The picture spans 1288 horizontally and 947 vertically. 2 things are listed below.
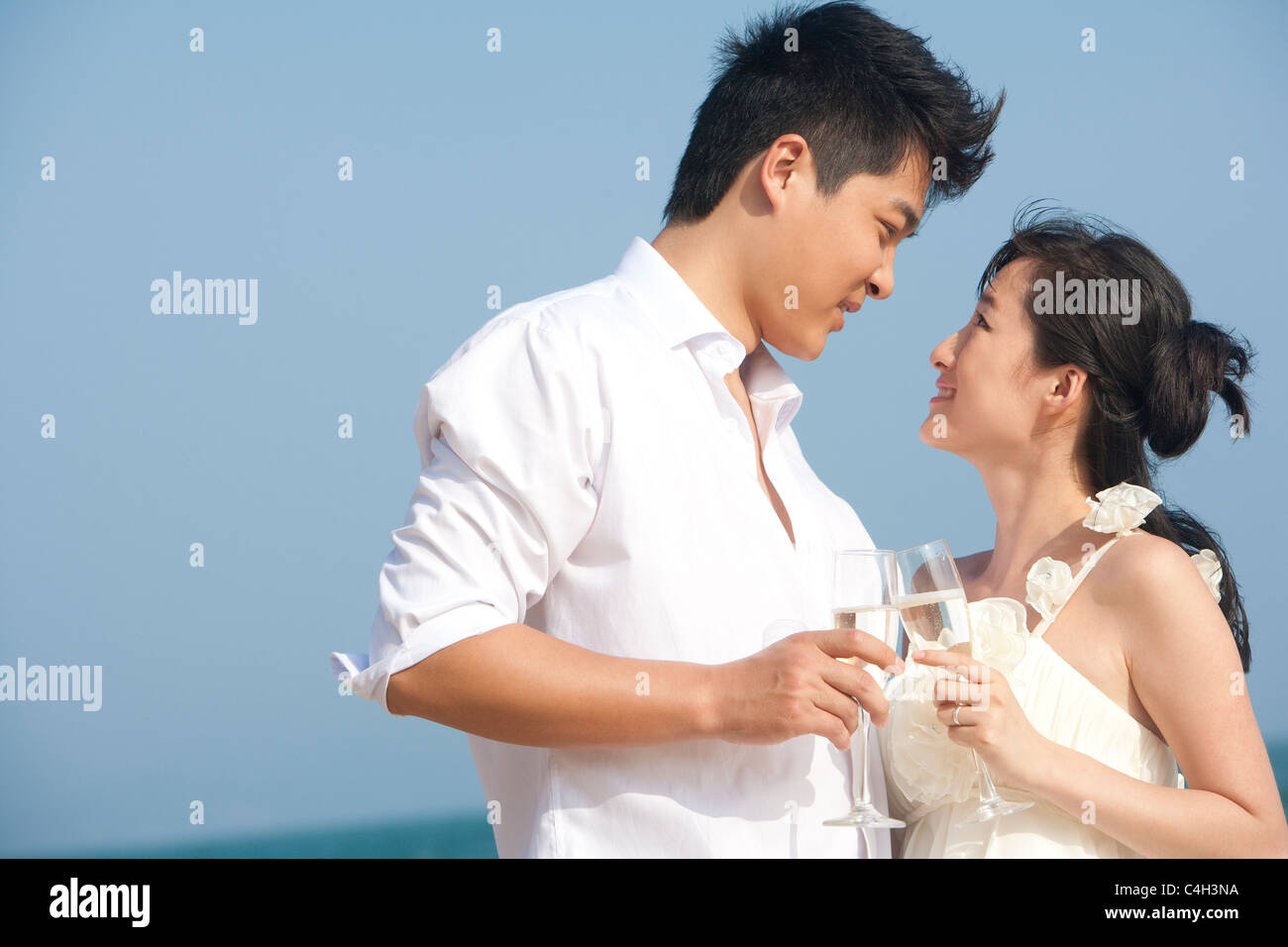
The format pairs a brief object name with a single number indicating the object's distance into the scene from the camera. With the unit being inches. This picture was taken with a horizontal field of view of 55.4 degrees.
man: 69.4
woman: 88.9
